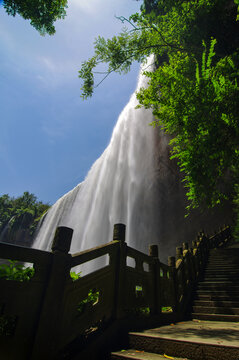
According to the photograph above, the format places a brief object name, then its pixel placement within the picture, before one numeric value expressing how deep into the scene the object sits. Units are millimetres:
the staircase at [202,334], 2504
